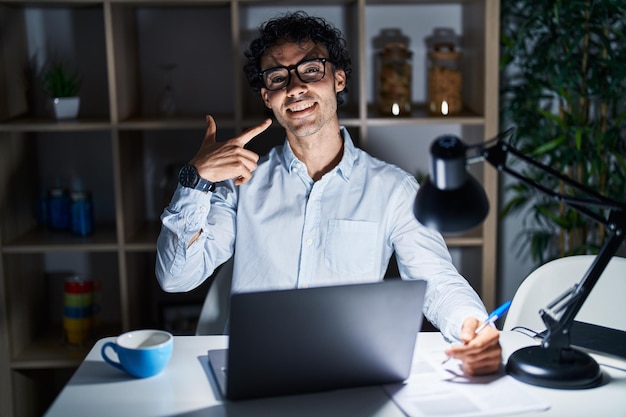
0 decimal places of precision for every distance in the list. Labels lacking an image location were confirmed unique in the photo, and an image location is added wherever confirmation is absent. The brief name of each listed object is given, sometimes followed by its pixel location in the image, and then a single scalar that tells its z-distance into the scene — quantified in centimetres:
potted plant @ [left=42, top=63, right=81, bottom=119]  299
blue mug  151
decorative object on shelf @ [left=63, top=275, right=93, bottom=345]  306
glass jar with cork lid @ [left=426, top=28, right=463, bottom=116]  300
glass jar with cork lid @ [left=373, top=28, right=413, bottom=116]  297
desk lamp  139
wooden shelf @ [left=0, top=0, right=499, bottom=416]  292
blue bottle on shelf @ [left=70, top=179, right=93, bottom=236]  306
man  220
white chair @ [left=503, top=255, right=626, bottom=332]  199
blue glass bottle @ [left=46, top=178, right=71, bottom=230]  313
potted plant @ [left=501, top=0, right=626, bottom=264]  291
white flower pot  299
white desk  139
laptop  137
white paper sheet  139
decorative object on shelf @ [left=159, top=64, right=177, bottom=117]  310
